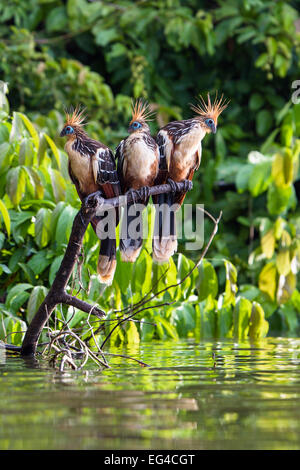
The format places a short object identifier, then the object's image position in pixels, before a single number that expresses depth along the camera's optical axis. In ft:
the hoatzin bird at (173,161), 18.66
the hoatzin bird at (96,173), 18.39
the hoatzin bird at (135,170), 18.08
